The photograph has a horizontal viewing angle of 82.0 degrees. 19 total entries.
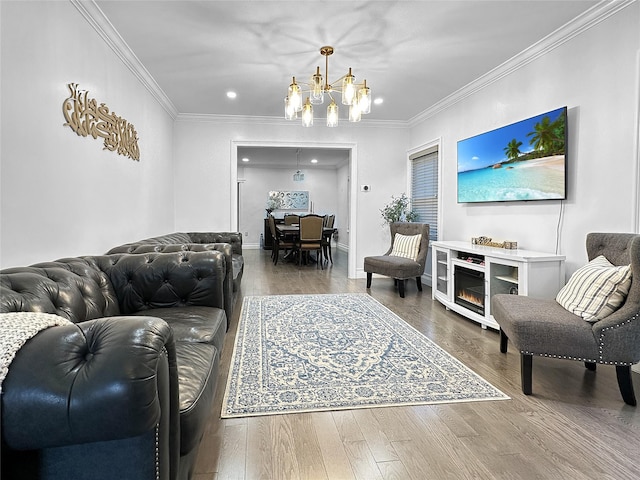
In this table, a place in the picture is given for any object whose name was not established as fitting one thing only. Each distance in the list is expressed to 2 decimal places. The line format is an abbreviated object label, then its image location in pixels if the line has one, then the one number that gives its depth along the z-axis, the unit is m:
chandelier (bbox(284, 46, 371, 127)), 3.11
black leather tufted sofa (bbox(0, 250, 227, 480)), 0.81
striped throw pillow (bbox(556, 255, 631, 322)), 2.09
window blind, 5.45
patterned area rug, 2.08
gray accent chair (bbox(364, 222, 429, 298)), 4.68
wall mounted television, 3.05
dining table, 7.54
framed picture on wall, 11.05
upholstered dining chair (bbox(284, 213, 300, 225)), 9.51
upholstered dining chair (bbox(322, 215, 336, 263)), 7.60
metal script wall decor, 2.40
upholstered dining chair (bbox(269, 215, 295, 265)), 7.71
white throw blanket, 0.81
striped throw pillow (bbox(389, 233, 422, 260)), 5.00
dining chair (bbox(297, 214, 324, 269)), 7.15
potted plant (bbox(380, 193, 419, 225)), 5.90
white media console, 2.92
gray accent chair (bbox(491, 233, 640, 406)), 1.98
